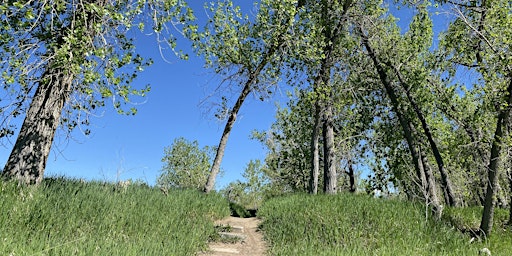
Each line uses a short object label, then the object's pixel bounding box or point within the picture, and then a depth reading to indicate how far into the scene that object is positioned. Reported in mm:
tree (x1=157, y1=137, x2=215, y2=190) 47781
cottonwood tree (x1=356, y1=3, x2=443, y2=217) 14562
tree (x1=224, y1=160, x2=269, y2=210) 42094
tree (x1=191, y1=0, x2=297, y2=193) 14336
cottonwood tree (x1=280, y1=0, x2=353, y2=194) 13828
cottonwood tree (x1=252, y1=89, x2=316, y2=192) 25359
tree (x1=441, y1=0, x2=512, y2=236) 8266
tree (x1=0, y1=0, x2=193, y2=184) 6328
